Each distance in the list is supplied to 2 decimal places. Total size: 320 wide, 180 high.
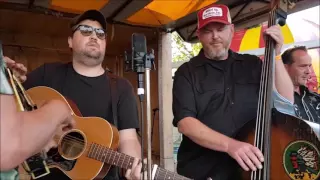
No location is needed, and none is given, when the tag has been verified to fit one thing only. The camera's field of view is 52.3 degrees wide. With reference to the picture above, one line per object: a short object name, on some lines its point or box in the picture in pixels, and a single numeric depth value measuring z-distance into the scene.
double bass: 1.56
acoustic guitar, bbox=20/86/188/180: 2.23
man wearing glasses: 2.45
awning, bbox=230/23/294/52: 5.63
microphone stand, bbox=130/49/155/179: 1.53
